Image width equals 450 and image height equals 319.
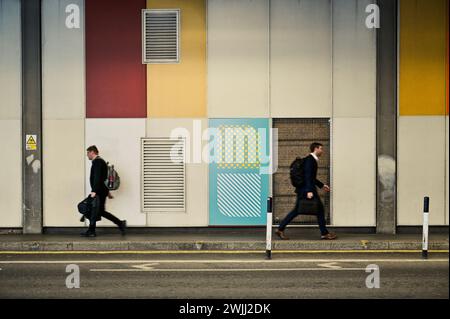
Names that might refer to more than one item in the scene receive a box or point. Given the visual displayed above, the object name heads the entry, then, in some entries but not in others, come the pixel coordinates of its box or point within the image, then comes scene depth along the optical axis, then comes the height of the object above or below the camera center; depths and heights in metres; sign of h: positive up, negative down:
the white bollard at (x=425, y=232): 11.84 -1.34
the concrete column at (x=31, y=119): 15.48 +0.74
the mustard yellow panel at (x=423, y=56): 15.36 +2.11
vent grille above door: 15.61 +2.60
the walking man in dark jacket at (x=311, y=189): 13.79 -0.71
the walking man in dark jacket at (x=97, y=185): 14.57 -0.67
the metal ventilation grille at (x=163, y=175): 15.66 -0.50
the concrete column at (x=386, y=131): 15.39 +0.47
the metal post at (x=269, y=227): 11.93 -1.27
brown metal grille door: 15.58 -0.03
